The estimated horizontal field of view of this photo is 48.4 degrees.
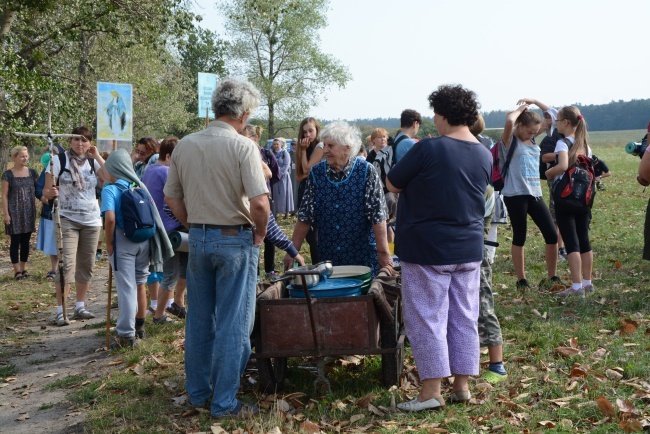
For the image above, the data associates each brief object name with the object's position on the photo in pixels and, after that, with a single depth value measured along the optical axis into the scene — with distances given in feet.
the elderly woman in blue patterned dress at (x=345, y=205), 19.15
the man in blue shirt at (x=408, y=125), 29.37
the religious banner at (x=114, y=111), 37.91
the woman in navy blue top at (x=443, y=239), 15.34
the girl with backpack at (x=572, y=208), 26.55
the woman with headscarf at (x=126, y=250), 22.84
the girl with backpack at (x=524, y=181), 27.07
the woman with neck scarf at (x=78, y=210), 28.68
